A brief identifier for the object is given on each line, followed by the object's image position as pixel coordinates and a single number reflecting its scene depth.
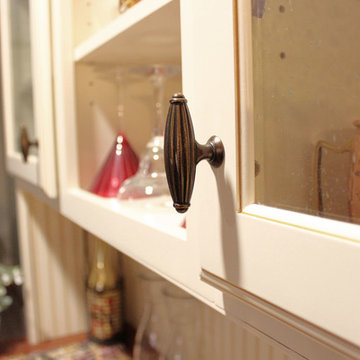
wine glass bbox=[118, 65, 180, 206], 0.61
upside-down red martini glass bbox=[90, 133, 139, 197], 0.68
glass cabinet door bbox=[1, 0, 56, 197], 0.76
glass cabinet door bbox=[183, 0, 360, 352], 0.25
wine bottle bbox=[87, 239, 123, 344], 1.23
